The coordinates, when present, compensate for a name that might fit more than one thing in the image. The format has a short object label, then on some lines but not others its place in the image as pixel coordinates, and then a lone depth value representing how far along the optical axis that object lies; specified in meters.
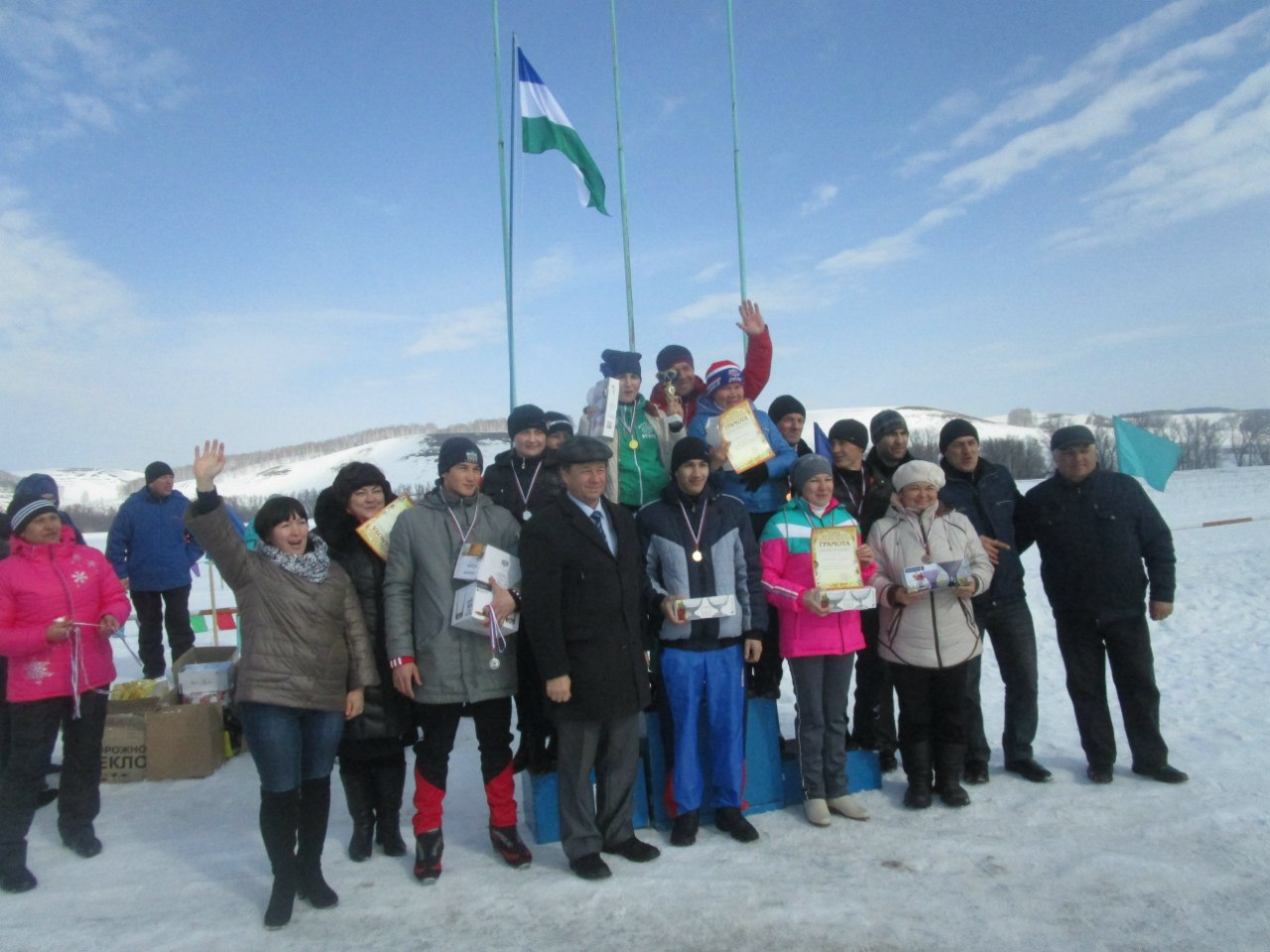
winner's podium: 4.41
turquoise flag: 9.74
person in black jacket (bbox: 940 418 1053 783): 5.05
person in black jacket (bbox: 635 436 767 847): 4.27
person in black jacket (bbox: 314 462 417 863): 4.12
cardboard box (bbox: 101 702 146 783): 5.73
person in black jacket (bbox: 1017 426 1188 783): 4.89
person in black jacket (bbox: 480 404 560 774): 4.66
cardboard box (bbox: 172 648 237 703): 6.01
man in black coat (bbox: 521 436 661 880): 3.91
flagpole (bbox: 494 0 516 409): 8.91
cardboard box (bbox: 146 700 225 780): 5.73
